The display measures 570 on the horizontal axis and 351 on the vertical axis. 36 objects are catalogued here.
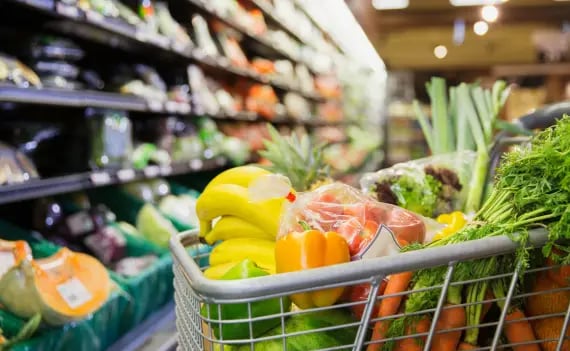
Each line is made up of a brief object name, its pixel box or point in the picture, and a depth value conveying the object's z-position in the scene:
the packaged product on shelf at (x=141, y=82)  3.16
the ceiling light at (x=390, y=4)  9.47
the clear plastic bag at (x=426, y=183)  1.47
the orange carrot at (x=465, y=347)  0.83
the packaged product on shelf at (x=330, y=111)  7.70
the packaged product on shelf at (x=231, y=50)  4.58
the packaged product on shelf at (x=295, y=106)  6.17
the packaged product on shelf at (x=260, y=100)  5.11
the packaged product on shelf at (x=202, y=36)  4.08
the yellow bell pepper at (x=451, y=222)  1.11
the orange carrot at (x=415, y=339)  0.81
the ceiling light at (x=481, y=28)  9.55
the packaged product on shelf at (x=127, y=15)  2.94
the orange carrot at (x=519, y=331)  0.85
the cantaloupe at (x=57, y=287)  1.76
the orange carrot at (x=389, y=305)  0.81
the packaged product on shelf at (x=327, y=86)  7.66
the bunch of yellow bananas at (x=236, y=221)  1.04
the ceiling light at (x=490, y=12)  9.04
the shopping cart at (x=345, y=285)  0.72
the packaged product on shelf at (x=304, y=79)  6.69
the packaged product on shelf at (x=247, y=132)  4.99
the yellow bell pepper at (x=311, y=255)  0.81
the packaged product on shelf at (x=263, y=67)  5.24
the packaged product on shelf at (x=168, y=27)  3.53
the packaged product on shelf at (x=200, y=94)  3.87
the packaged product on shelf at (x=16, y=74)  2.14
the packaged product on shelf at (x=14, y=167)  2.16
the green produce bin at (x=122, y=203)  3.26
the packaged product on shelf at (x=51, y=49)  2.50
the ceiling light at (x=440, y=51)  10.08
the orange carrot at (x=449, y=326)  0.81
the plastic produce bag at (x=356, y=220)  0.92
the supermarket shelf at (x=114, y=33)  2.30
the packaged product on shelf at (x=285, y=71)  5.79
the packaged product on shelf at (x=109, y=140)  2.87
